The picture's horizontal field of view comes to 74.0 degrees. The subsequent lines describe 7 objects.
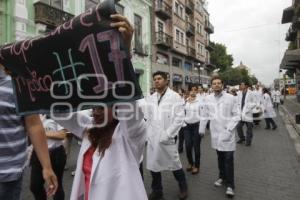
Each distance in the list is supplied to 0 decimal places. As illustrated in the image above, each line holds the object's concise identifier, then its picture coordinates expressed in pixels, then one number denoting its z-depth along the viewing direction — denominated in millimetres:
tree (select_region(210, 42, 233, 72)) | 36286
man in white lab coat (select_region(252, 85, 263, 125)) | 6922
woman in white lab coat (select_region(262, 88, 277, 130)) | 7910
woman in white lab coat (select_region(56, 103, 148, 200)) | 1324
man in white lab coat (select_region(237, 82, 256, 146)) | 5555
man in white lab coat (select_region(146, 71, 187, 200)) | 2776
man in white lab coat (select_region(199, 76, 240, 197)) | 3005
